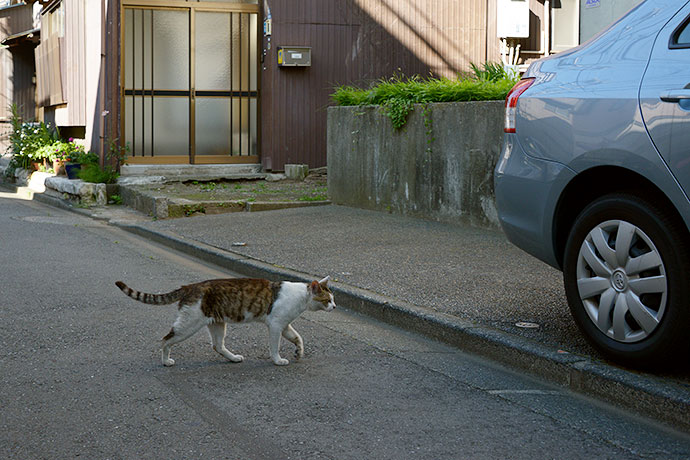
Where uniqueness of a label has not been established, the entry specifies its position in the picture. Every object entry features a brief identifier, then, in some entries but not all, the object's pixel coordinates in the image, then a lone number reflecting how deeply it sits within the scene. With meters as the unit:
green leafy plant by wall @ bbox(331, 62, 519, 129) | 9.85
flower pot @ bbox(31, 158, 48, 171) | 19.42
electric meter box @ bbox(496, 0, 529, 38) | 16.56
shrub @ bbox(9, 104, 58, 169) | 19.45
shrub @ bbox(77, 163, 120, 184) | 15.55
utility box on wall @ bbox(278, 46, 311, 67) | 15.83
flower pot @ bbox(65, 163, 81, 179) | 16.61
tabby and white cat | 4.89
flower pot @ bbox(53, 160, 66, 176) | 17.86
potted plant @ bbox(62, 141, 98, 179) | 16.64
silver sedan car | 4.11
